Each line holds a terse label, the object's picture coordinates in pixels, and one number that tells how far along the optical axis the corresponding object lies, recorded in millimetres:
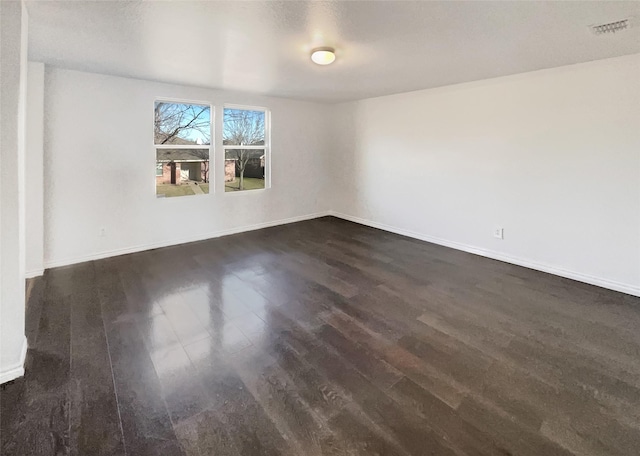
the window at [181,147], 4727
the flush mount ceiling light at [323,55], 2988
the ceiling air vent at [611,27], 2428
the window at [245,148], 5461
